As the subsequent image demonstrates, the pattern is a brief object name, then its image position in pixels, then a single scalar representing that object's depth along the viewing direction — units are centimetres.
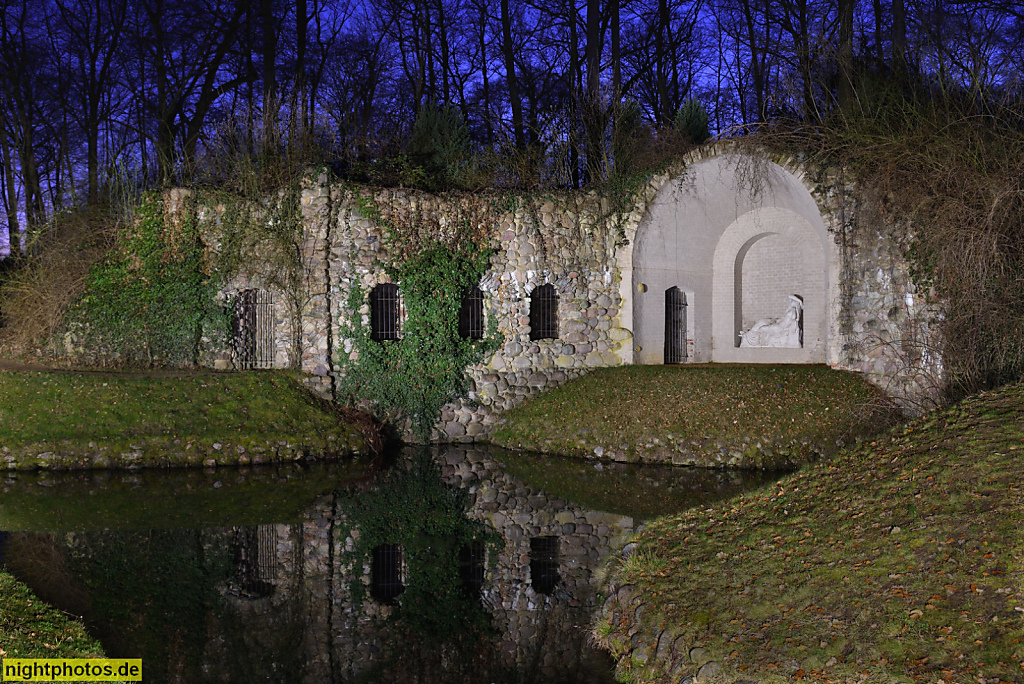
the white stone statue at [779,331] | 1770
